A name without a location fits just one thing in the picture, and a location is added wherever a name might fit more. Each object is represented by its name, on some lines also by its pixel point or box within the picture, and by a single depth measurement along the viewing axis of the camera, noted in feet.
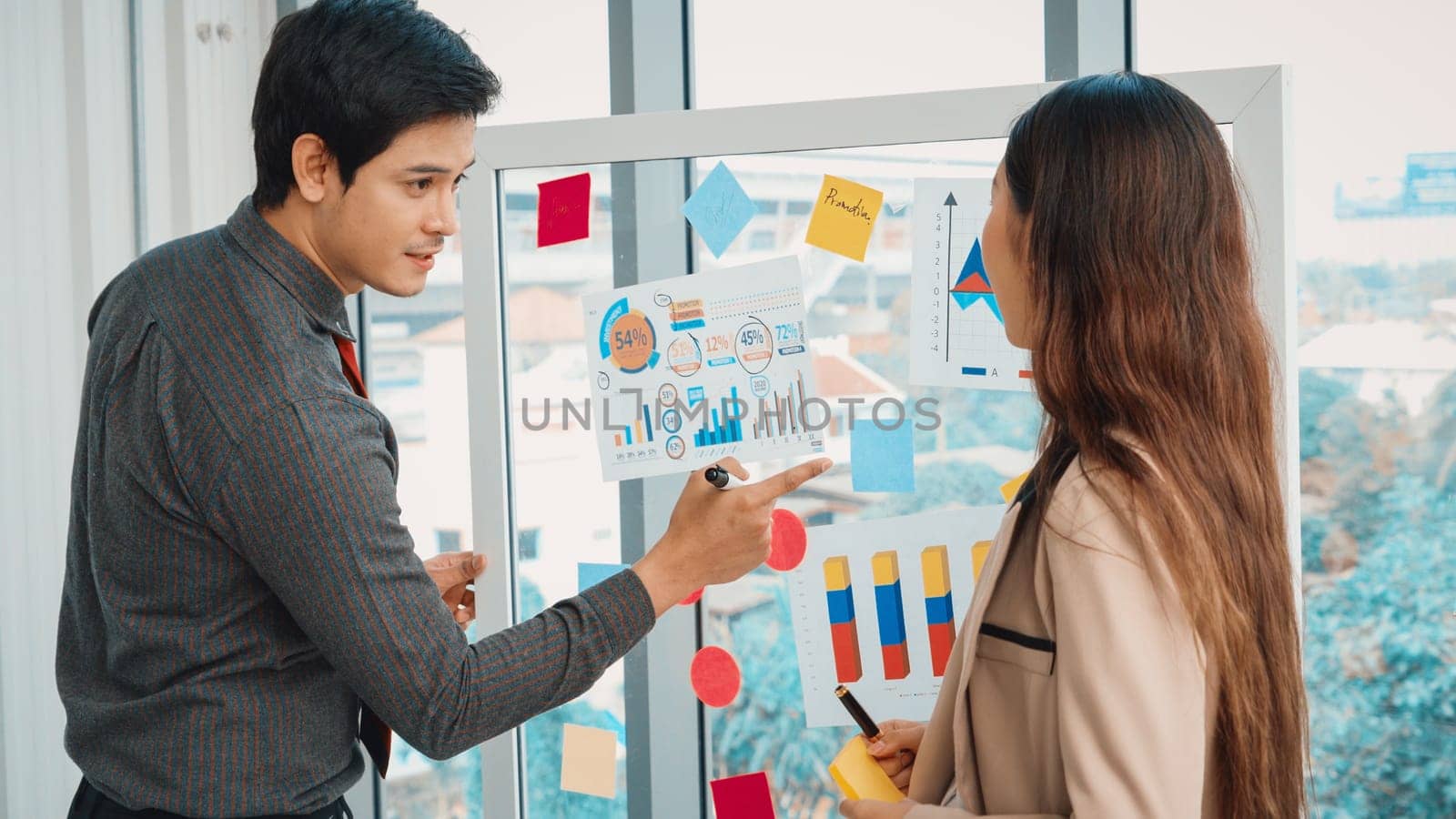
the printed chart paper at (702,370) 4.70
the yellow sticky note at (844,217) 4.56
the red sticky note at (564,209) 4.99
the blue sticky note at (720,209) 4.73
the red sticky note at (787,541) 4.71
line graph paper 4.42
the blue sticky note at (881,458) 4.60
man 3.17
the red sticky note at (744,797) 4.90
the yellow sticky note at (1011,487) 4.47
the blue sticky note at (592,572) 5.06
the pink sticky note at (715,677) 4.91
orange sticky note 5.15
